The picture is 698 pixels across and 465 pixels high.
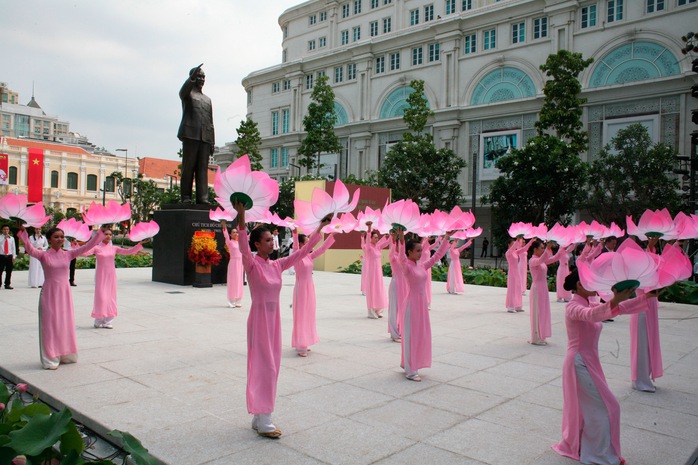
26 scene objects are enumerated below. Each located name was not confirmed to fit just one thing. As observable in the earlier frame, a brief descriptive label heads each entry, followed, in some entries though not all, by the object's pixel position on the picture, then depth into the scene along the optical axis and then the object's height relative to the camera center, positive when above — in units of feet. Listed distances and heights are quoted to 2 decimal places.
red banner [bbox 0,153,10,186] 120.67 +16.74
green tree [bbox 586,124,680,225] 73.41 +8.68
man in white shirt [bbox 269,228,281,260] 67.43 -2.47
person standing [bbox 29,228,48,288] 46.98 -3.65
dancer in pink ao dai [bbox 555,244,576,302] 43.11 -3.01
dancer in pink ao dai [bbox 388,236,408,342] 26.03 -3.08
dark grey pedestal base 47.34 -0.81
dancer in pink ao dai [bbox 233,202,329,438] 13.80 -2.42
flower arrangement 45.88 -1.36
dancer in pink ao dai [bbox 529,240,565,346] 26.76 -3.39
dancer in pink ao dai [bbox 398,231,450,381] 19.58 -2.90
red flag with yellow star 166.50 +16.90
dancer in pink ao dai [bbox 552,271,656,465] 12.20 -3.56
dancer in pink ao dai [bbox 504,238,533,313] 38.83 -3.11
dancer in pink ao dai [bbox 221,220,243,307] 36.55 -2.69
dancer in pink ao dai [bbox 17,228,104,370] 20.16 -2.73
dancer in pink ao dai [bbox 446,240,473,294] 49.64 -3.47
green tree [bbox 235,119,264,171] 120.78 +21.65
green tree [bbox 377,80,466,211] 100.17 +12.64
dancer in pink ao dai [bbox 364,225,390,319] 34.45 -2.97
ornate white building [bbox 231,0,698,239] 97.09 +37.39
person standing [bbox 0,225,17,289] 44.52 -1.94
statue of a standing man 47.57 +8.95
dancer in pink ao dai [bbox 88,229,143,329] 28.07 -2.73
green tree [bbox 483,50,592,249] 74.08 +9.93
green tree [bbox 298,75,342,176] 115.14 +23.79
